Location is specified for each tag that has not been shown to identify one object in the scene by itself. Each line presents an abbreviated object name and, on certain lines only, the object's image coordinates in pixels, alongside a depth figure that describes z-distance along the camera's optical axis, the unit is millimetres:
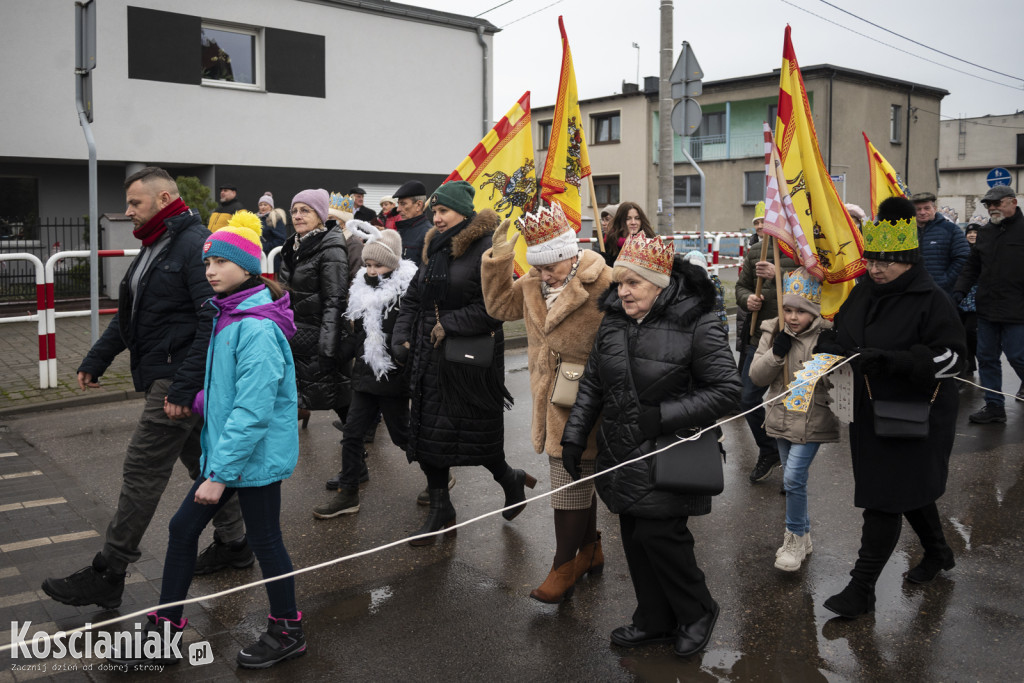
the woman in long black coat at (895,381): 4203
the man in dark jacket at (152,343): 4293
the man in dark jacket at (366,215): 9492
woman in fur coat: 4445
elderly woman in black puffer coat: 3781
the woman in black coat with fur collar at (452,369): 5227
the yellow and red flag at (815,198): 5102
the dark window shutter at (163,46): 19000
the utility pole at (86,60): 8906
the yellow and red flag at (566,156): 5996
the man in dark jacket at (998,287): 7930
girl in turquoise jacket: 3717
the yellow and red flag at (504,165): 6254
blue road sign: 20225
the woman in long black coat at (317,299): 6188
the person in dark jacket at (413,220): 6328
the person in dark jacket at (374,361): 5746
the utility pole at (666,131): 12578
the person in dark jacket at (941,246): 8750
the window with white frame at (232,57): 20203
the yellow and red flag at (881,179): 6199
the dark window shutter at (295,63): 20781
